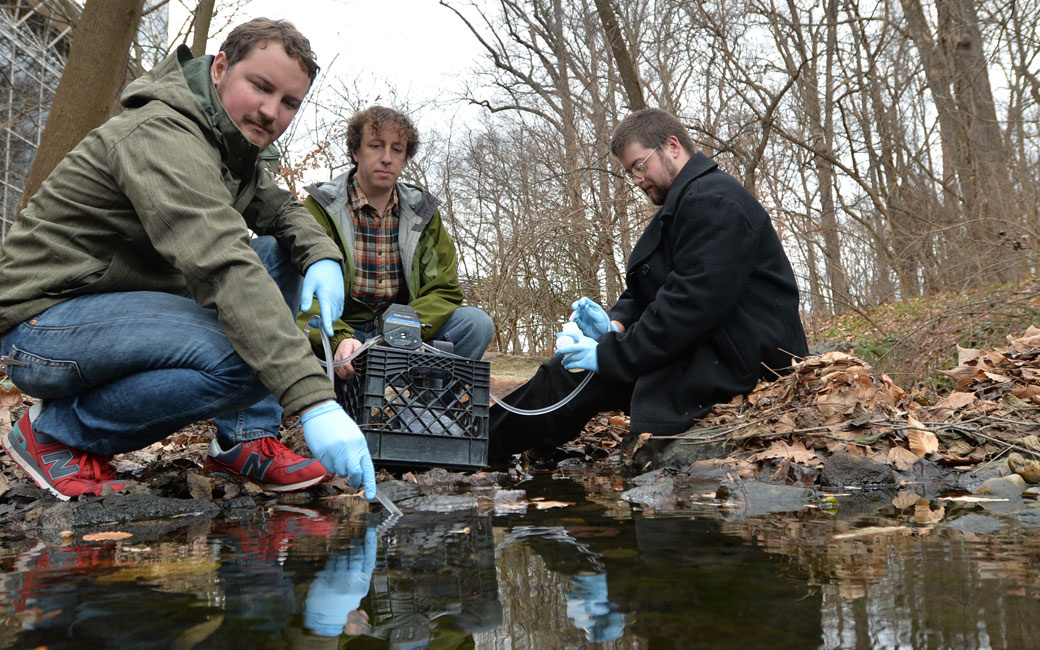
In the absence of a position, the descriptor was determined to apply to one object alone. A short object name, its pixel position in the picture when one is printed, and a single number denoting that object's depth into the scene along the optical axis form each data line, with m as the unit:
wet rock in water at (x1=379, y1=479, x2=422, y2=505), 2.94
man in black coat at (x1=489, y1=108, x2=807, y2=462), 3.53
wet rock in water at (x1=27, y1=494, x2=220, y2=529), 2.51
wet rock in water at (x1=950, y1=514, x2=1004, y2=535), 2.02
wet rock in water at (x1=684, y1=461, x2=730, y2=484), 3.17
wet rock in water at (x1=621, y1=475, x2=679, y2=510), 2.68
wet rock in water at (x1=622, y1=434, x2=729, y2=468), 3.49
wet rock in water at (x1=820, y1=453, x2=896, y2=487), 2.93
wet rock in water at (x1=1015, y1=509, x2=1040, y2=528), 2.06
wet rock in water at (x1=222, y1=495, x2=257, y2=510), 2.84
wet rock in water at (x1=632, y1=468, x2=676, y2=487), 3.20
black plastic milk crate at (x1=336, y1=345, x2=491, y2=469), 2.95
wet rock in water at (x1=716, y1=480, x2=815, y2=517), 2.53
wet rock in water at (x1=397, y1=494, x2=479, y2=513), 2.78
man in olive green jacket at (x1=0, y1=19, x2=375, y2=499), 2.50
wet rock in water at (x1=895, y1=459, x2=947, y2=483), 2.97
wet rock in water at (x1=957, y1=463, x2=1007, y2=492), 2.78
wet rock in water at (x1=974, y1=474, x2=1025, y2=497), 2.58
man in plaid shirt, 4.20
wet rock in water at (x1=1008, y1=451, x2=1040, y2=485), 2.67
